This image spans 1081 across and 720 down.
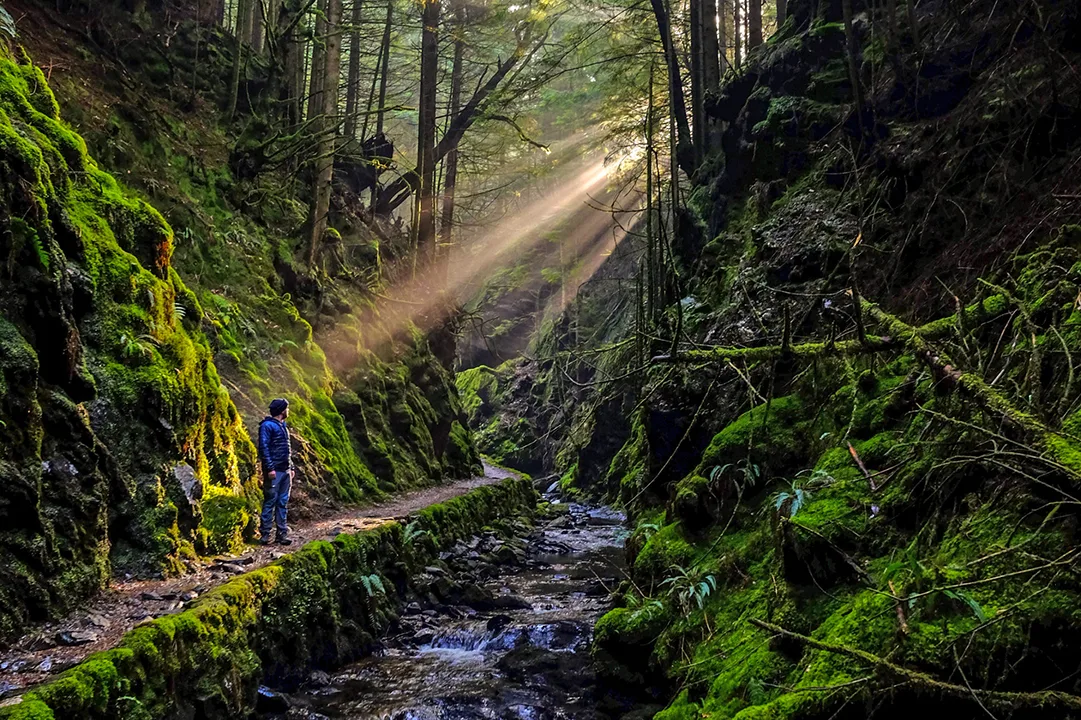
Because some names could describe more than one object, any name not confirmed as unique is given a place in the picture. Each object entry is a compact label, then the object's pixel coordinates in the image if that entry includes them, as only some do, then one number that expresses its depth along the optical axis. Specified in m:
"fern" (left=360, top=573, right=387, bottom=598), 8.41
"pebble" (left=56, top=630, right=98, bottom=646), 4.54
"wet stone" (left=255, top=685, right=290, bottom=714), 5.91
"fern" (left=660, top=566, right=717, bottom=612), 5.72
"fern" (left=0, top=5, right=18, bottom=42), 7.70
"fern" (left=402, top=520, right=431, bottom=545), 10.18
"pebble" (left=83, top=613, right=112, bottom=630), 4.88
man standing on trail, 8.21
